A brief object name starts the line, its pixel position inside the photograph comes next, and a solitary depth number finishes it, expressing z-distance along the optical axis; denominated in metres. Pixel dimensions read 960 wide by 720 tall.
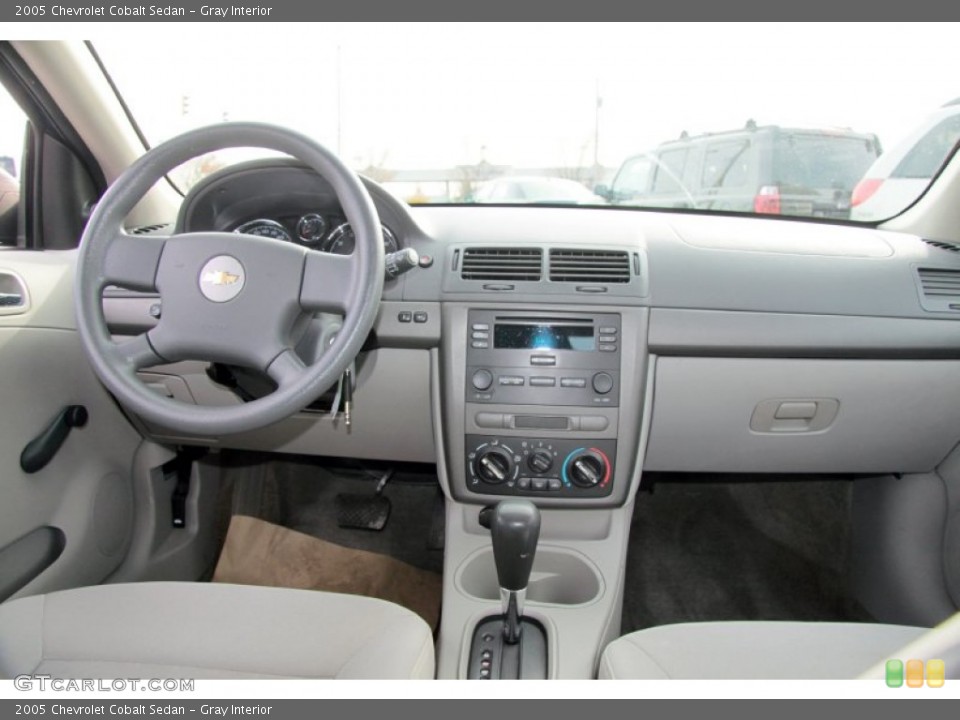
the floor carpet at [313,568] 2.22
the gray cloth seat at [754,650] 1.14
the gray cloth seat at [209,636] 1.20
